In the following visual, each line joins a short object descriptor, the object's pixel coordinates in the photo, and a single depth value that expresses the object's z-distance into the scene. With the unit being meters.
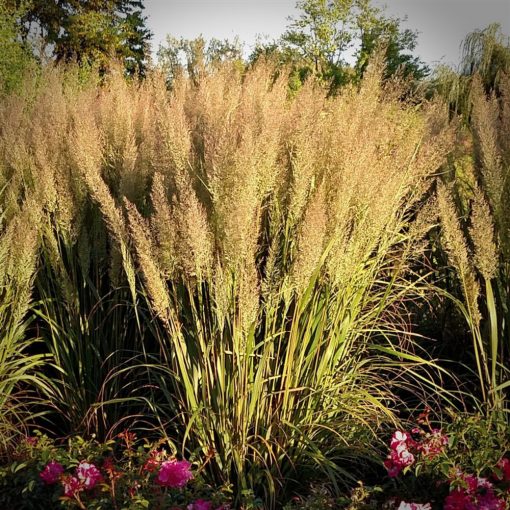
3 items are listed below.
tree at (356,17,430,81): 17.97
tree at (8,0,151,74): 25.36
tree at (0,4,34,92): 9.30
